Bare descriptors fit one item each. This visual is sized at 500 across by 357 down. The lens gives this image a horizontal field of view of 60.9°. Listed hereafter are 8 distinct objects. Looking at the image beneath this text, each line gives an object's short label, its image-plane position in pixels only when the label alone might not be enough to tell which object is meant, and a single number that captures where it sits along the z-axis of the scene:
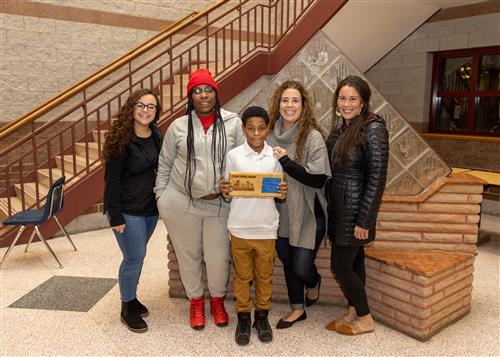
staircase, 4.48
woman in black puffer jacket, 2.12
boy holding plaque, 2.13
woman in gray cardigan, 2.20
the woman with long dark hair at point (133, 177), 2.29
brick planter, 2.42
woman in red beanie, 2.29
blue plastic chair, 3.59
